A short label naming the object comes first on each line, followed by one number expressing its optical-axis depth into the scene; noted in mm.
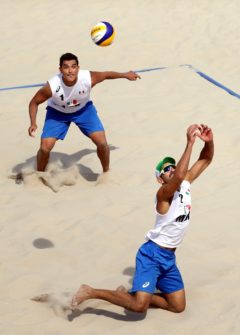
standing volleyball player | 17141
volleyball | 18844
